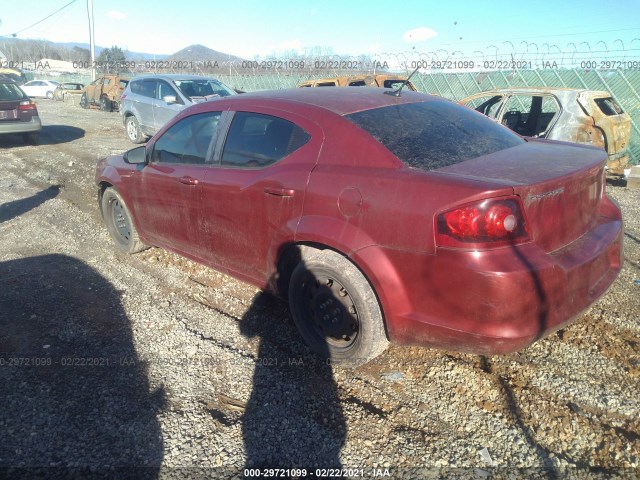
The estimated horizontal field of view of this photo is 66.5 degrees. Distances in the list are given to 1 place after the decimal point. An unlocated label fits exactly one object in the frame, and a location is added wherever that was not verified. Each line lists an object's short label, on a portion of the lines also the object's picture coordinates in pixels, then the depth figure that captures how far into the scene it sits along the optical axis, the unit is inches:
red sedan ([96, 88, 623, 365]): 93.8
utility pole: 1146.7
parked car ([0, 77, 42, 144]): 443.7
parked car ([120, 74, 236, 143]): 447.8
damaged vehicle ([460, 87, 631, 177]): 294.0
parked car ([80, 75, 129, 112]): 852.6
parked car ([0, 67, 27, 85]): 1054.7
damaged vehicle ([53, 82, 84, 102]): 1196.5
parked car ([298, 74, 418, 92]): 506.6
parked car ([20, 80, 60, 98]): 1325.8
